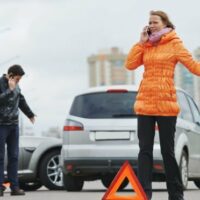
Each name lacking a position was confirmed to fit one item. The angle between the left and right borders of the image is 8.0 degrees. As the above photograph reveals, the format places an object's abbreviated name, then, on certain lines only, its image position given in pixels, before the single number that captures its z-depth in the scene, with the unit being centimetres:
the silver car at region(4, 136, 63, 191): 2347
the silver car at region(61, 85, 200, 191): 2109
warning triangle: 1253
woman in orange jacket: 1320
